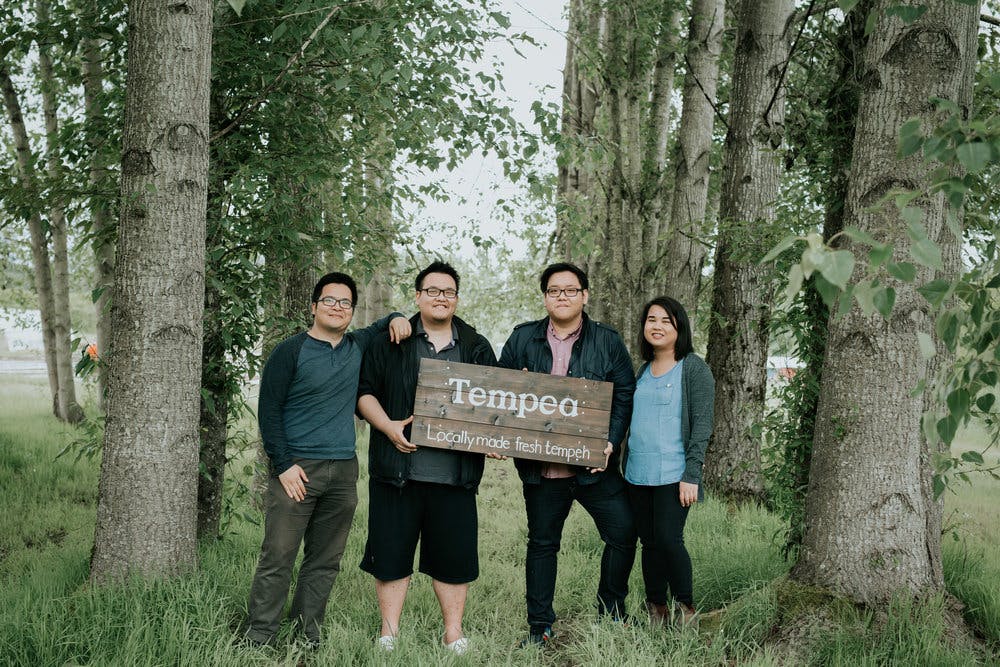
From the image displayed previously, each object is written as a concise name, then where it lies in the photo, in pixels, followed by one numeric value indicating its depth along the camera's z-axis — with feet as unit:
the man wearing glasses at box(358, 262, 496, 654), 12.65
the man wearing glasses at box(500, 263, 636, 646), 13.30
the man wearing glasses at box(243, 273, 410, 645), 12.00
